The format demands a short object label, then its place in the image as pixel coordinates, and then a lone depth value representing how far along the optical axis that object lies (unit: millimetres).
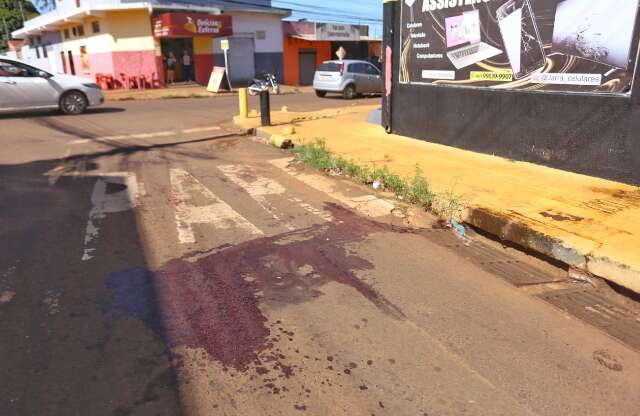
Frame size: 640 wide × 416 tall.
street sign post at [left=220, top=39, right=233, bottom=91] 24062
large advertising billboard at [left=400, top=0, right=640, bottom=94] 6422
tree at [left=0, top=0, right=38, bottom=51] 56500
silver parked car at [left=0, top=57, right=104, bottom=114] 13672
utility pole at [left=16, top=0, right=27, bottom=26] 54662
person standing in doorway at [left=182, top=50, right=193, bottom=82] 27766
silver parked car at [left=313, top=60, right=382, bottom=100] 21625
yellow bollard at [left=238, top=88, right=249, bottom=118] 14055
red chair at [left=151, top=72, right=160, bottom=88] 26391
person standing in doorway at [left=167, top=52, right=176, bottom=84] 27219
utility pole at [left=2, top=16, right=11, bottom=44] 54388
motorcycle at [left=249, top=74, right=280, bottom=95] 24188
